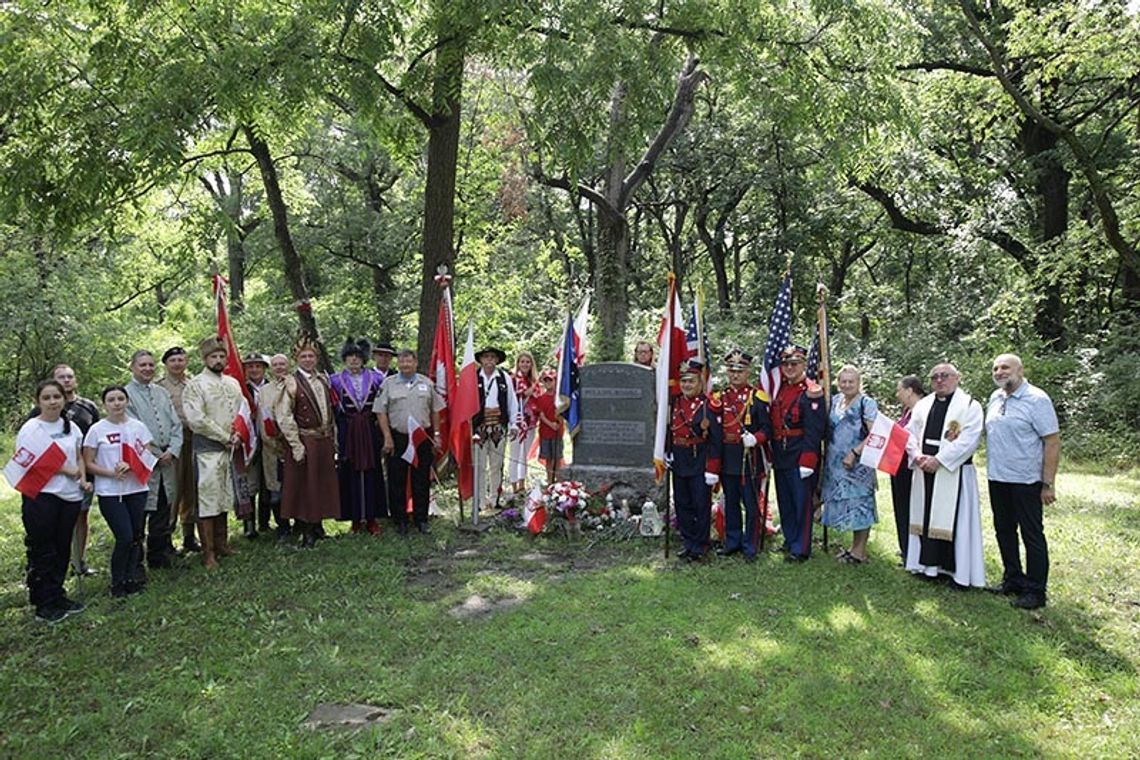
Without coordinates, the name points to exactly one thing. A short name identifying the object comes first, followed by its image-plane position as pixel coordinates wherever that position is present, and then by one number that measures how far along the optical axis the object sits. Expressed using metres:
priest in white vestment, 6.07
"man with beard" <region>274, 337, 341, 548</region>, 7.46
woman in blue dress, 6.70
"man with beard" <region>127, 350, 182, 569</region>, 6.61
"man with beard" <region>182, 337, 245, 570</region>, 6.89
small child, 9.88
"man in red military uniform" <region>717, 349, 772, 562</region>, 6.92
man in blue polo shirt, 5.61
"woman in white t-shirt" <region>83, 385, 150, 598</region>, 5.89
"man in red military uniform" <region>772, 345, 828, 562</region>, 6.77
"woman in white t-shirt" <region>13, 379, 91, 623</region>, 5.55
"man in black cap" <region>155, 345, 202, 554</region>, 7.13
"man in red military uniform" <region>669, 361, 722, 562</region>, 6.89
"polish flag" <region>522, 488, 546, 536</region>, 8.08
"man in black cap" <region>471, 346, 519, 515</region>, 9.27
